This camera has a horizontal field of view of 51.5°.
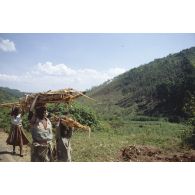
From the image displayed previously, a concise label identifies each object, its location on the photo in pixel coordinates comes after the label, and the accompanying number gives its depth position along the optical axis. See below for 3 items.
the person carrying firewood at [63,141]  3.78
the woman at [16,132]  5.31
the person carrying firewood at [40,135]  3.57
